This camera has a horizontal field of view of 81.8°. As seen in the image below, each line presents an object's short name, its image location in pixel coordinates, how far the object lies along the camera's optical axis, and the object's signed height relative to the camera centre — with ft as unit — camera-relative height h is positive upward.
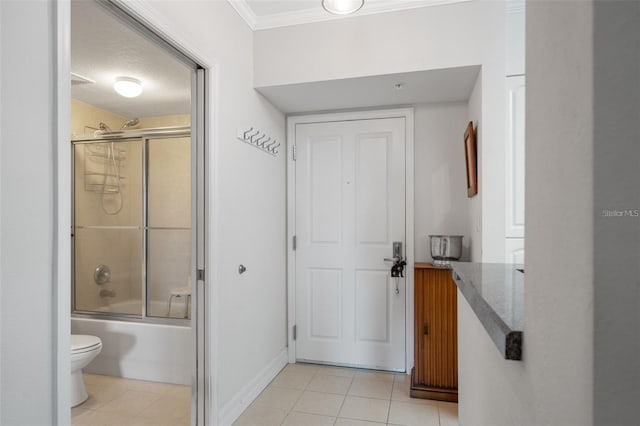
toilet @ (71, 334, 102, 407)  7.70 -3.16
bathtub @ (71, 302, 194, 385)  9.15 -3.52
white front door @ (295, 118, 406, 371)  9.86 -0.74
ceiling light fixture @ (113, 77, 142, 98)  9.32 +3.22
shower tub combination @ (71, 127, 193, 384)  9.98 -0.68
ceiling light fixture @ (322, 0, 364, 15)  6.05 +3.44
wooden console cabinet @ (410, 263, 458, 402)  8.20 -2.75
